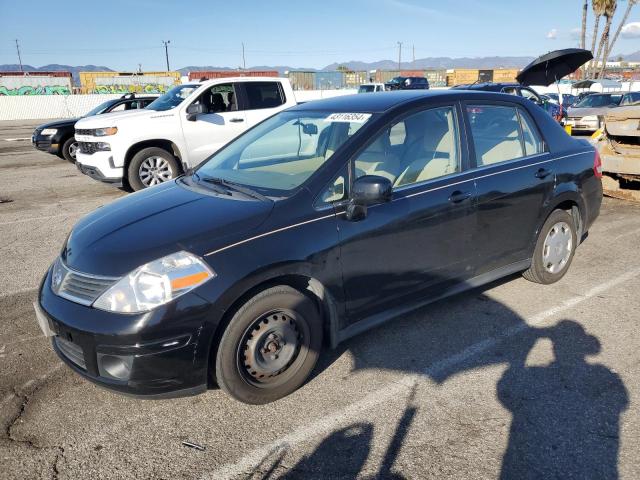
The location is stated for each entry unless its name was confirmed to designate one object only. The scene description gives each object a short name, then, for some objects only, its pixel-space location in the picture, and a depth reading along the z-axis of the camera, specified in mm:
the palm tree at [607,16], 39288
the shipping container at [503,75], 56731
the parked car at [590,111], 13172
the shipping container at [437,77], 58650
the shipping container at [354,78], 59206
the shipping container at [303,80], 52656
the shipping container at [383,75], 57312
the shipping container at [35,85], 47125
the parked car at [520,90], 13391
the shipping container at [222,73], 44500
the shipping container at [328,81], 54875
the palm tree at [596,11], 39531
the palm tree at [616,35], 38697
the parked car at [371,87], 30281
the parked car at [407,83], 34453
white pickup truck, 8125
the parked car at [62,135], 12297
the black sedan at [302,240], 2578
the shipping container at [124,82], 50384
